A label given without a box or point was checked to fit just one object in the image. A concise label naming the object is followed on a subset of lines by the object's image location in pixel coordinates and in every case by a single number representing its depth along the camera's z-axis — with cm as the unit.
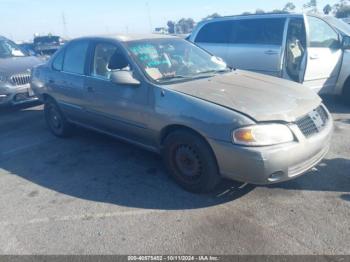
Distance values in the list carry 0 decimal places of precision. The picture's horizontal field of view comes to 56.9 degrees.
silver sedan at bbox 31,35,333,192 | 290
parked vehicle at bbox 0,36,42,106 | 692
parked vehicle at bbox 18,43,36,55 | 869
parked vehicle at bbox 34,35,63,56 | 1847
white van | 576
